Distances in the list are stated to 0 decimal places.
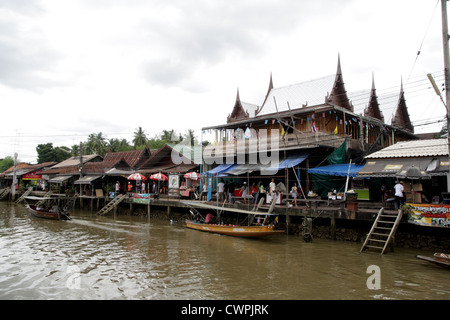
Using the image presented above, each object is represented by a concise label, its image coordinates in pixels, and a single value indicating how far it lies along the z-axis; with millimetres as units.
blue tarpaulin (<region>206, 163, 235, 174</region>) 21594
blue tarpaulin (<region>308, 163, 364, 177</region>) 16578
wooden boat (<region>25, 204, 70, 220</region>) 21859
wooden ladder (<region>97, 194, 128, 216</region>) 25622
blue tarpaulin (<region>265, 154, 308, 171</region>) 17958
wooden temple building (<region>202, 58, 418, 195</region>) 19109
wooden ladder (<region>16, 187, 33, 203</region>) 36225
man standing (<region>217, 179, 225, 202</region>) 20359
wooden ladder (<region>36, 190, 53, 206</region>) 29641
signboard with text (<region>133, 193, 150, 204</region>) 24852
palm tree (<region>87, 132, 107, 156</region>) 55531
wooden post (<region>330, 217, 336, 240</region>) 14703
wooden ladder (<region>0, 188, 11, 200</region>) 41250
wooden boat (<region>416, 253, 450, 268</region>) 9618
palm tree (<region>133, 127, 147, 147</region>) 54812
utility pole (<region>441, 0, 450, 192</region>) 10500
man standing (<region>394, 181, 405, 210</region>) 13023
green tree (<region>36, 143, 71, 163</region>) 60531
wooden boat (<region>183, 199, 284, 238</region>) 14676
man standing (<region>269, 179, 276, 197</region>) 17697
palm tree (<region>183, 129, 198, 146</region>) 50288
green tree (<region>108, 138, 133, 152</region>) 56603
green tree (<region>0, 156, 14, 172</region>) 63597
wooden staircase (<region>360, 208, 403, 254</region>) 12047
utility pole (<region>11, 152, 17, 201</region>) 39062
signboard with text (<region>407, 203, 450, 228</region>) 11359
